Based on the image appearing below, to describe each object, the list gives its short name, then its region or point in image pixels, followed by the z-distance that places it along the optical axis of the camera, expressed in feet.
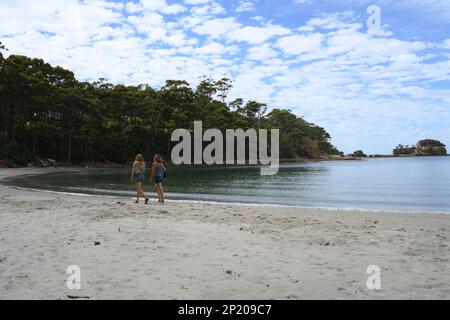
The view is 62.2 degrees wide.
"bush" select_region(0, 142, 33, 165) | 162.09
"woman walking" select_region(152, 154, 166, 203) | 54.24
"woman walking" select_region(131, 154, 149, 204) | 53.78
